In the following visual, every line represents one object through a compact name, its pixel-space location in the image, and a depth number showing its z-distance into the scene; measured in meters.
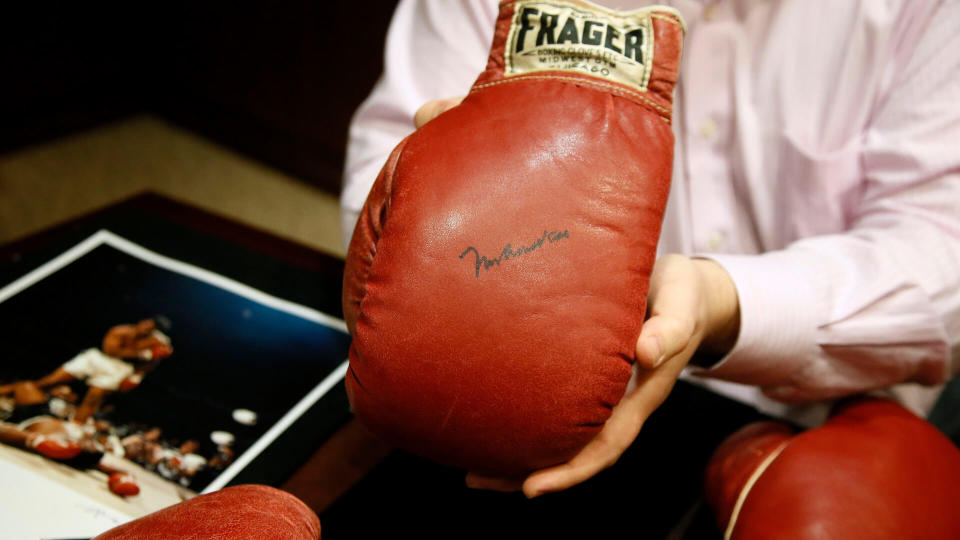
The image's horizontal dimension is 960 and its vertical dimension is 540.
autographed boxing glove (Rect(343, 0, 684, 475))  0.40
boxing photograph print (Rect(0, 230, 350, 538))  0.51
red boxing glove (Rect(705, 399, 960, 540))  0.42
